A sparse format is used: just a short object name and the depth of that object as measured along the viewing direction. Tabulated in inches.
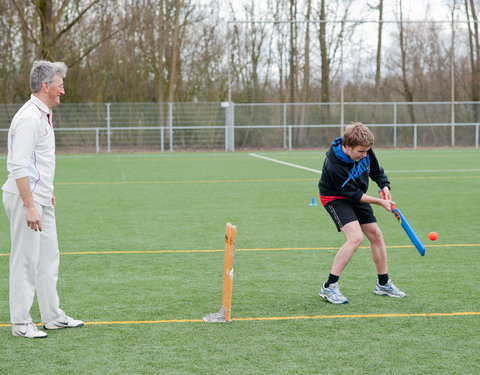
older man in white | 364.1
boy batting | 444.9
